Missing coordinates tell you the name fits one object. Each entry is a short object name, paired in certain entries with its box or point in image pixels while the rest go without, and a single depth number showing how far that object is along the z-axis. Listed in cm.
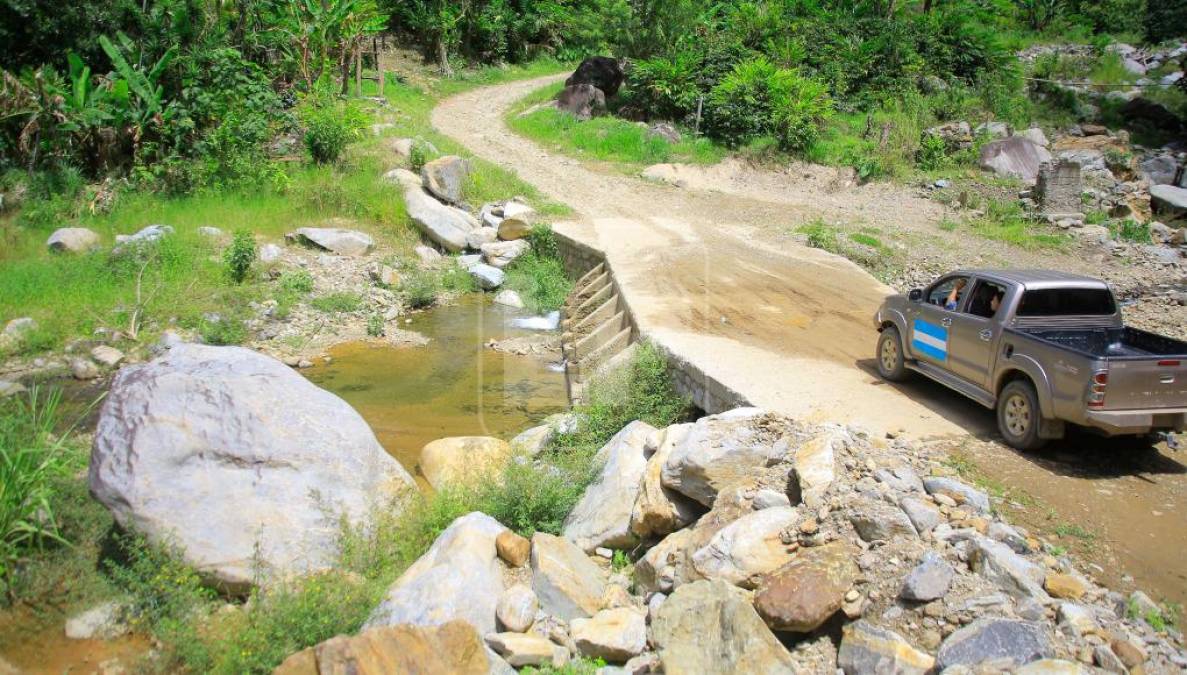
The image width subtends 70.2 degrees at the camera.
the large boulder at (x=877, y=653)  554
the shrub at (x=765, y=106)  2581
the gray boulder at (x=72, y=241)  1658
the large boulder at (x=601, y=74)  3014
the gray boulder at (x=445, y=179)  2125
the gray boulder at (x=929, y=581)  588
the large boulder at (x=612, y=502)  827
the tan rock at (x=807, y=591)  607
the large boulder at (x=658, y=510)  815
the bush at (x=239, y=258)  1616
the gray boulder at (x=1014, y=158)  2345
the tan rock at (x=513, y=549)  762
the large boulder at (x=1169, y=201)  2011
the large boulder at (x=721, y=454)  788
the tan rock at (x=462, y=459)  946
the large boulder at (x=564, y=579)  705
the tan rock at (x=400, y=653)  550
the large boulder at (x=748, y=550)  664
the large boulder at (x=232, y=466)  728
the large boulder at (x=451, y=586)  679
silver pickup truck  744
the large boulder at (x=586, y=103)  2959
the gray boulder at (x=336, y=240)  1852
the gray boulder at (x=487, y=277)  1872
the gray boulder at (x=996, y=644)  521
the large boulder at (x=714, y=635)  573
